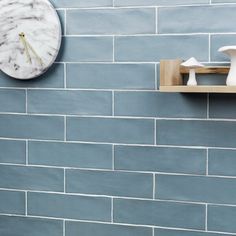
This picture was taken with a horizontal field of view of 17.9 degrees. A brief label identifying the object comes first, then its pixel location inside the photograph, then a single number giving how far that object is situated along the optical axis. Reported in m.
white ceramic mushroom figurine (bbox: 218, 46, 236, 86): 2.16
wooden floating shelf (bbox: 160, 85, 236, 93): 2.13
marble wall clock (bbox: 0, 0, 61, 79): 2.38
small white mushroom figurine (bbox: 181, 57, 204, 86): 2.19
